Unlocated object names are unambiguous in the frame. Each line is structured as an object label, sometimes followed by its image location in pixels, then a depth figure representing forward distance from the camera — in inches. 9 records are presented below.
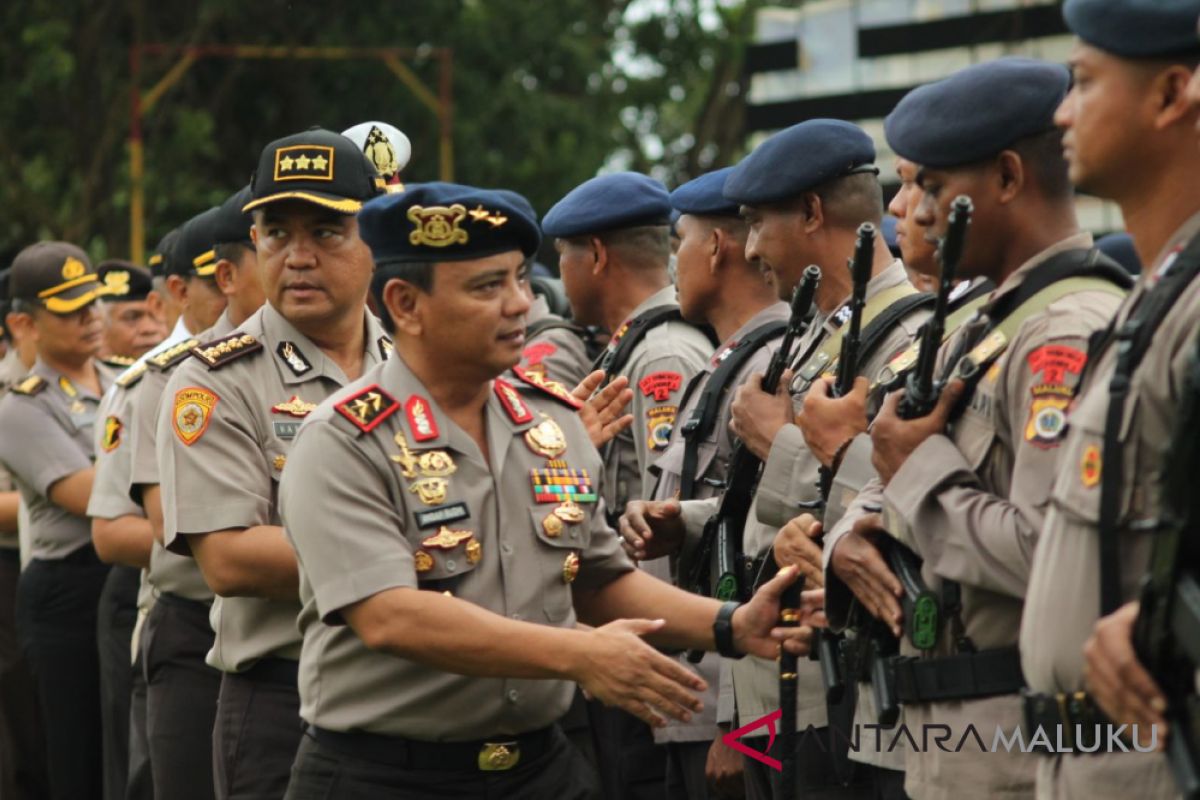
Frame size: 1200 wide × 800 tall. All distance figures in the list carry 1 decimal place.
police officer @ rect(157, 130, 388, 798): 422.3
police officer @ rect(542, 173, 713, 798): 541.6
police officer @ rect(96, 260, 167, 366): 858.1
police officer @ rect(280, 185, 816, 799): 335.9
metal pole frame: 1759.4
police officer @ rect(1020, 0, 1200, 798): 260.5
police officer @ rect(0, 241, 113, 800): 702.5
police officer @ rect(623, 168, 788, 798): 480.4
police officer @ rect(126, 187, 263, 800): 509.0
